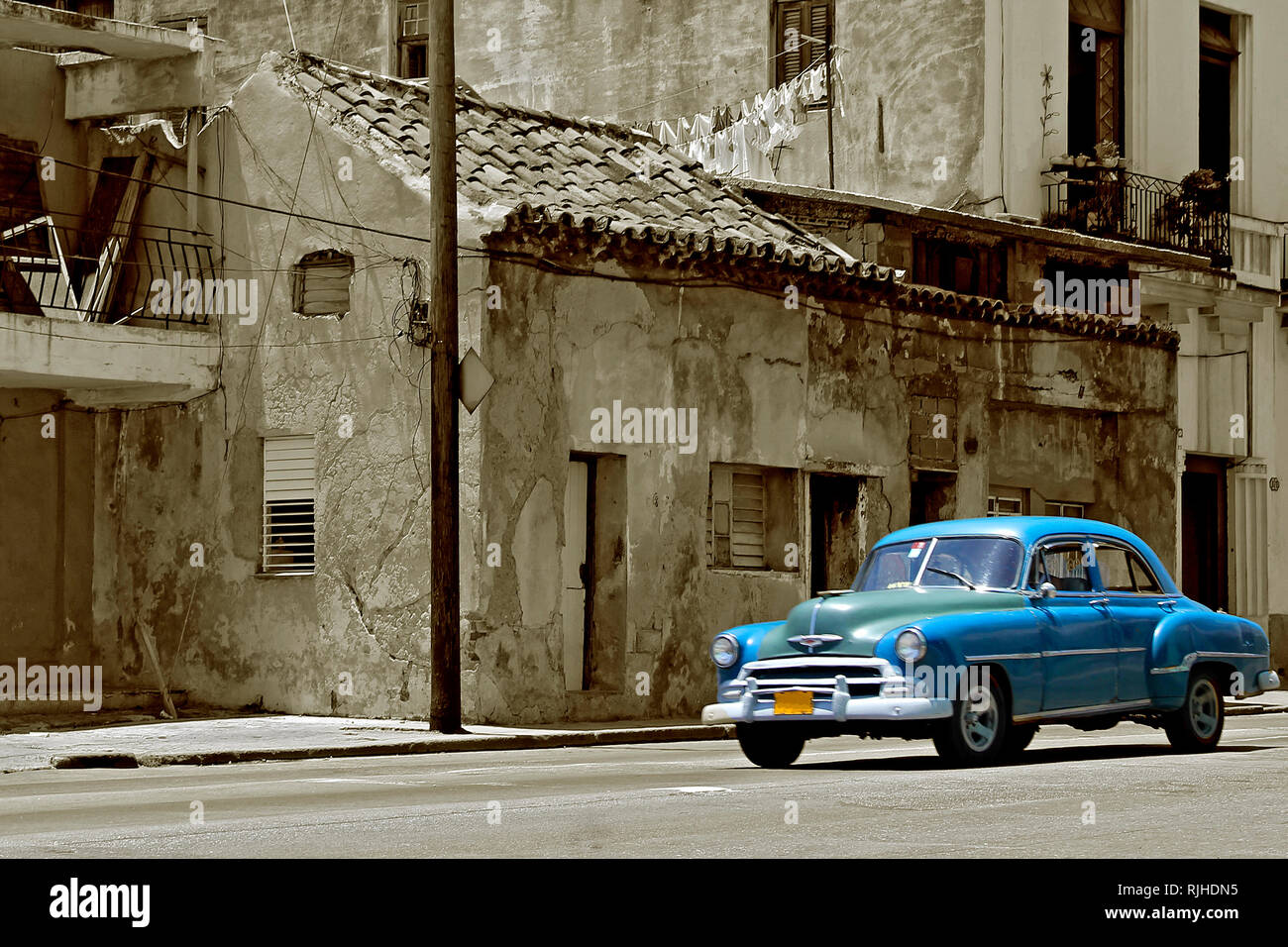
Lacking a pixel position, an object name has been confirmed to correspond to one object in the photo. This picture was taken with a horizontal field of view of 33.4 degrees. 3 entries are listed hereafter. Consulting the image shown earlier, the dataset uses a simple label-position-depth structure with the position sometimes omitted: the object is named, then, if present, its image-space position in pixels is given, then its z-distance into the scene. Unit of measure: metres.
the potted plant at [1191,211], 30.08
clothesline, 29.98
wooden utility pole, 19.09
